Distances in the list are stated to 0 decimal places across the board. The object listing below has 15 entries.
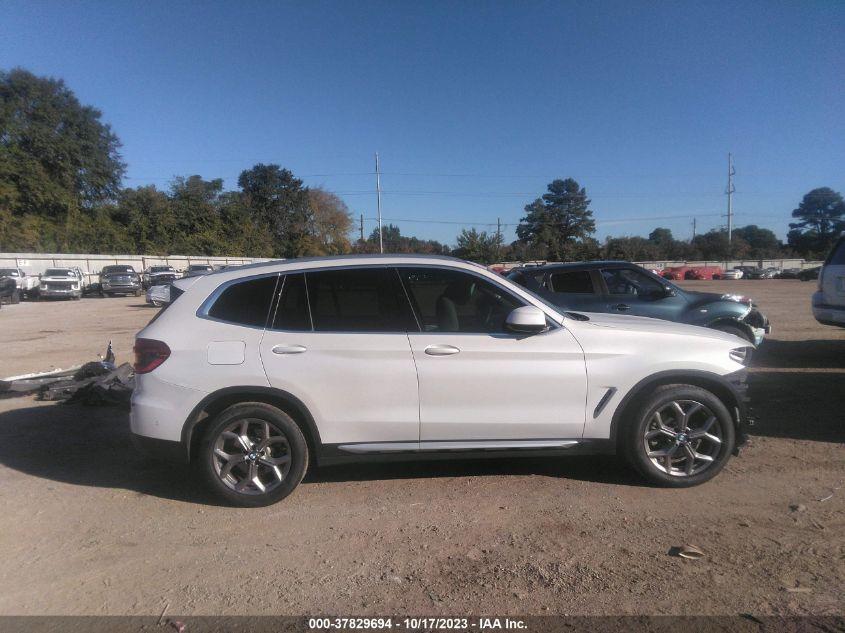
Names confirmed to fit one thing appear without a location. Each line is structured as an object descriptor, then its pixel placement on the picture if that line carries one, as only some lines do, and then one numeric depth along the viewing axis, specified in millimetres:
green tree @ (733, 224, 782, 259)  102419
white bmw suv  3975
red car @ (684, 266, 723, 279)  58062
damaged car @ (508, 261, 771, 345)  8164
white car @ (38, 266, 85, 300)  30109
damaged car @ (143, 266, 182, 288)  33500
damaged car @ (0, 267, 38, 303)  30000
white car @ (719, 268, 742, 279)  56875
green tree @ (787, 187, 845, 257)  91500
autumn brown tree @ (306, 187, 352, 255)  77188
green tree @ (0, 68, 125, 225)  47844
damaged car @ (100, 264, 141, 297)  32844
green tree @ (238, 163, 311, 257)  74875
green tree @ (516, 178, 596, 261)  72188
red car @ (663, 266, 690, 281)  52247
